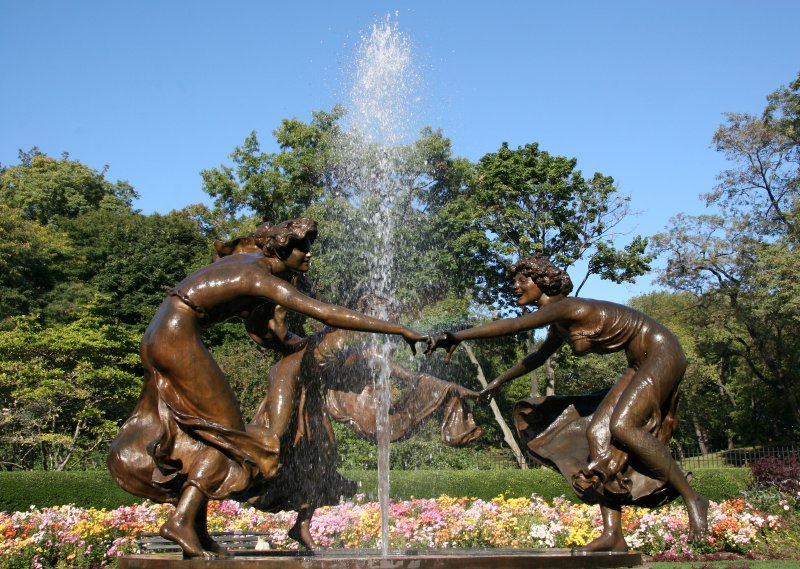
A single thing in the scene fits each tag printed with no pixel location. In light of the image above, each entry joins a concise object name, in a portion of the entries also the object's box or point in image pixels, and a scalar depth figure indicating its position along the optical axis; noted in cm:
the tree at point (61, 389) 2581
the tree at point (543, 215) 2889
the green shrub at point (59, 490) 1731
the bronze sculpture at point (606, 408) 589
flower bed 1077
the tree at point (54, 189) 4906
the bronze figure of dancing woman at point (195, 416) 520
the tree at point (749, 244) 3134
